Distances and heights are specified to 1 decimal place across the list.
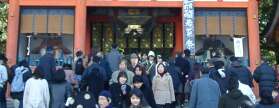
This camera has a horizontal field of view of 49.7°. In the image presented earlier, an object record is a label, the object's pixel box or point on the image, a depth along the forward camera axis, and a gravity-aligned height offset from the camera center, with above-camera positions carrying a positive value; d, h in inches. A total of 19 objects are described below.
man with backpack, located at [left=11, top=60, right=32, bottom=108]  284.8 -17.5
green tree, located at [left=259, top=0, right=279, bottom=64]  604.7 +90.6
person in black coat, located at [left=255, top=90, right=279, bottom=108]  141.8 -18.4
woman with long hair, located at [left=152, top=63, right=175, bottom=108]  267.0 -24.7
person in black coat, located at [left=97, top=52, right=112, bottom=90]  305.7 -3.7
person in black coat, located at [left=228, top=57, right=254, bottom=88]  284.4 -10.1
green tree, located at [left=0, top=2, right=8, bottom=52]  614.2 +83.7
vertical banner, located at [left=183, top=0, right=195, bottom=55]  410.8 +50.0
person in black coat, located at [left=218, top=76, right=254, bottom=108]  150.3 -19.8
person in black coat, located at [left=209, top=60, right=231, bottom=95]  260.5 -12.0
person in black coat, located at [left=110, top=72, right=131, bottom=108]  236.3 -23.3
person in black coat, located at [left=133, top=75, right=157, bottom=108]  243.8 -25.9
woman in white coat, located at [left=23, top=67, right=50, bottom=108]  235.6 -24.9
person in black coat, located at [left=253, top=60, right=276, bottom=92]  288.7 -13.4
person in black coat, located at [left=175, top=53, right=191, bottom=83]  316.7 -4.9
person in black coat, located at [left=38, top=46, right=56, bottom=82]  275.4 -3.2
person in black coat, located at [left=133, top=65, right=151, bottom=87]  252.1 -10.1
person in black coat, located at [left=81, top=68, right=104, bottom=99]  267.9 -17.5
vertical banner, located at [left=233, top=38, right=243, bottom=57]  413.7 +22.5
